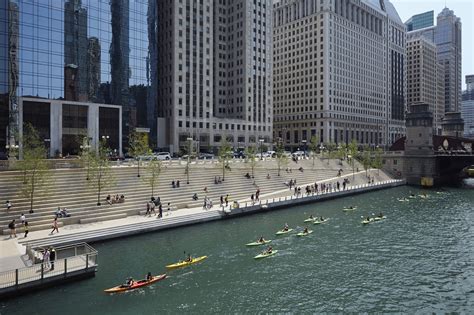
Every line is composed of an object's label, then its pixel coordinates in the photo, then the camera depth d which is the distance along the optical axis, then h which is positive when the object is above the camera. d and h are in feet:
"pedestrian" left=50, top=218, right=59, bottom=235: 123.06 -23.29
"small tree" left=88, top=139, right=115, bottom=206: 160.06 -8.10
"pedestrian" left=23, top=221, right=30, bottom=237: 118.21 -23.06
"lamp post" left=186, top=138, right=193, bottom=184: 201.69 -9.47
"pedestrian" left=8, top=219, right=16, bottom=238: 119.03 -22.97
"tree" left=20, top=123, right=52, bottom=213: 140.57 -5.85
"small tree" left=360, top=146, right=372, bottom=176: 327.67 -3.51
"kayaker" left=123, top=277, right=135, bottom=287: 88.92 -30.06
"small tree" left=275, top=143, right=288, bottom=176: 267.18 -2.69
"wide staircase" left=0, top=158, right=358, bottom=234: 138.31 -16.40
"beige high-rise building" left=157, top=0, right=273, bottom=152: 371.35 +91.13
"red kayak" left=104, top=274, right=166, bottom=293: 87.40 -30.78
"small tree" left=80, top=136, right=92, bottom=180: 167.13 -0.34
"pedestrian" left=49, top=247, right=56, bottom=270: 92.32 -24.34
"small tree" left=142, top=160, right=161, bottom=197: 172.96 -9.86
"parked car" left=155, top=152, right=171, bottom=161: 261.24 -0.40
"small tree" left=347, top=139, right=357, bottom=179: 345.31 +4.59
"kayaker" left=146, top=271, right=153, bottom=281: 92.94 -29.89
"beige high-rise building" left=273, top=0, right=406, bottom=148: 546.26 +130.63
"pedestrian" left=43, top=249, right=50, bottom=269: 89.97 -25.01
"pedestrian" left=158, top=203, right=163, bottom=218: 150.82 -22.40
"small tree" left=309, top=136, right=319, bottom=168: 336.82 +8.42
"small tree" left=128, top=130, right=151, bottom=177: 191.69 +2.77
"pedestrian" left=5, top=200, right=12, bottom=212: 131.34 -17.29
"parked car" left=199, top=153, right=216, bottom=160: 306.02 -0.36
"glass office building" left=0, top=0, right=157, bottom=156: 246.06 +72.89
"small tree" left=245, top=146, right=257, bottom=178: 238.60 -0.87
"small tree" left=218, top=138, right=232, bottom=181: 221.37 +0.35
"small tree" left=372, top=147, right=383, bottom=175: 337.52 -3.61
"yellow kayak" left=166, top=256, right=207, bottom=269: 104.53 -30.27
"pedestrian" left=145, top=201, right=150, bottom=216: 155.44 -22.07
